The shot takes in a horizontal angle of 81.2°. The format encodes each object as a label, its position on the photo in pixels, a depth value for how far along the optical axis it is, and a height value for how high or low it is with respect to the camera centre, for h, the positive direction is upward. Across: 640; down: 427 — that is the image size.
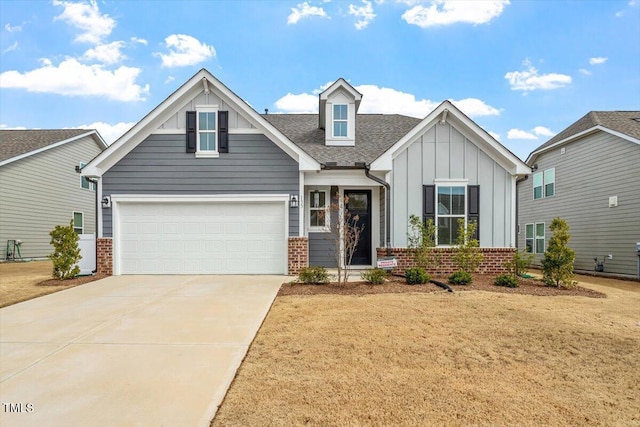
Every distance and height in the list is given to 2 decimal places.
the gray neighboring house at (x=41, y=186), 16.70 +1.79
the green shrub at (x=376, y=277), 8.86 -1.35
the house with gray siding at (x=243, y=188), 10.83 +0.95
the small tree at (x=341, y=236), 8.56 -0.39
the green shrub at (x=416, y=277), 9.00 -1.36
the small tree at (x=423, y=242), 10.39 -0.62
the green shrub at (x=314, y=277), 8.94 -1.34
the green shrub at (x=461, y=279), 8.95 -1.41
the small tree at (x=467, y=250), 10.00 -0.82
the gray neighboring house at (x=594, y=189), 12.55 +1.18
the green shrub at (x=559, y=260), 8.89 -0.97
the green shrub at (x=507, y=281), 8.76 -1.44
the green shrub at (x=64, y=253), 9.93 -0.83
